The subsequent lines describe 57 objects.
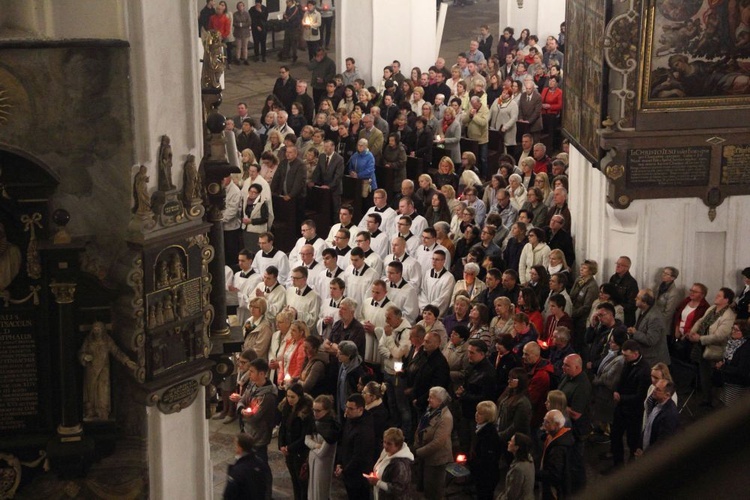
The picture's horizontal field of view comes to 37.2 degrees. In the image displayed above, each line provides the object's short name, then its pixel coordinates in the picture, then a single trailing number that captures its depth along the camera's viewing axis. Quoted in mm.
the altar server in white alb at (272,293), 12734
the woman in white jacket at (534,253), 13570
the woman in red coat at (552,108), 22109
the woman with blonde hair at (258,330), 12023
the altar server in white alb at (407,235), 14461
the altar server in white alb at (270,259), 13961
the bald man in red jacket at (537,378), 10570
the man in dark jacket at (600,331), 11258
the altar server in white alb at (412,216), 15026
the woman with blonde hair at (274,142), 18984
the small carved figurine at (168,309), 7258
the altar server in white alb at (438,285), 13203
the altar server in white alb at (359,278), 13172
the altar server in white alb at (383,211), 15516
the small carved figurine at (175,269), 7262
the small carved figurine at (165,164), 7035
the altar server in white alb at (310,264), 13547
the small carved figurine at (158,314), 7189
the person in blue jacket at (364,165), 18219
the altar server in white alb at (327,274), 13195
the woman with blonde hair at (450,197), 15844
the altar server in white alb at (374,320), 12086
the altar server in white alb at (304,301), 12648
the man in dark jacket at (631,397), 10578
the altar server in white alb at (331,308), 12320
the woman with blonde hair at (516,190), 15812
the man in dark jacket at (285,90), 23297
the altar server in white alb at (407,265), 13656
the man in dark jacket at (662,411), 9664
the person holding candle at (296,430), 10000
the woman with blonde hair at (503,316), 11617
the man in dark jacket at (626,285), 12508
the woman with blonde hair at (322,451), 9969
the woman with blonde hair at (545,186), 15406
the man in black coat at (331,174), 17781
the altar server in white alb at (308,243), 14250
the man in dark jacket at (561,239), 14086
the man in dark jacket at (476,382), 10508
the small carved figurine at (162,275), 7156
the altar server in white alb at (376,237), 14750
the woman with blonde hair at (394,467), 9125
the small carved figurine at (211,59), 7805
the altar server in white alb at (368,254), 13734
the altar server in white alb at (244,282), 13188
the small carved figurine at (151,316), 7133
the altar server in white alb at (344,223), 14799
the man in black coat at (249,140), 19219
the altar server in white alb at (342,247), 14070
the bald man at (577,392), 10219
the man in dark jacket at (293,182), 17281
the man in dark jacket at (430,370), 10781
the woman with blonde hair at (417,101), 22281
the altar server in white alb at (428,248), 14039
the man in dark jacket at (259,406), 10266
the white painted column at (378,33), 25234
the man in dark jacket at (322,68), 24766
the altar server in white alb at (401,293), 12781
